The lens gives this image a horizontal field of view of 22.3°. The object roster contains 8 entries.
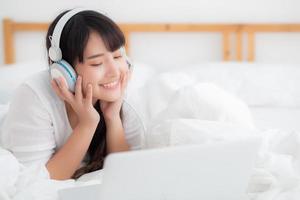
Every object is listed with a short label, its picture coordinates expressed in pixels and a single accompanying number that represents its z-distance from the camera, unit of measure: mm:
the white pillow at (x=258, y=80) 2871
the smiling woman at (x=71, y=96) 1883
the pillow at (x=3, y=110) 2100
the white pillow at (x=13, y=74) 2525
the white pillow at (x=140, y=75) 2884
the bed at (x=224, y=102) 1715
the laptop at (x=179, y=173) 1476
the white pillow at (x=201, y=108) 2049
